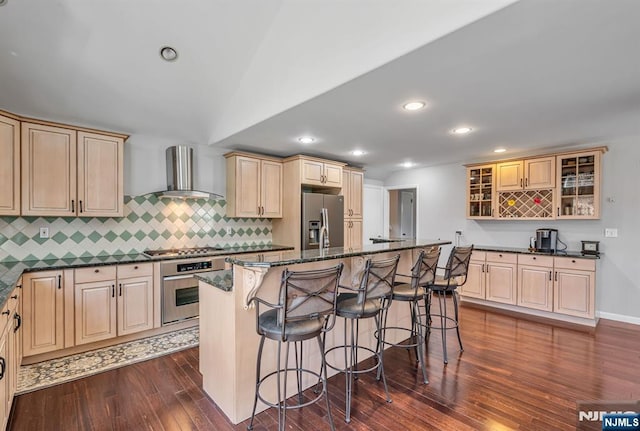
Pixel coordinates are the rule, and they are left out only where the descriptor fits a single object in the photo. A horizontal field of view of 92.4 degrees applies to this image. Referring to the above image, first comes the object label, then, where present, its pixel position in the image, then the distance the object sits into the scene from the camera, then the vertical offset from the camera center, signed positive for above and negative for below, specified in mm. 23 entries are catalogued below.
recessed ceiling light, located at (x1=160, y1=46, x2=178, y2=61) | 2768 +1465
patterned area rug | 2549 -1389
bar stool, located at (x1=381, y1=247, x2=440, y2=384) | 2527 -638
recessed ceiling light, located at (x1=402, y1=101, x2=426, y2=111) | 2623 +951
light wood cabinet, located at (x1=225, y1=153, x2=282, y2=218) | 4246 +397
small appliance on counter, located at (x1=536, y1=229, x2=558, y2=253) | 4414 -364
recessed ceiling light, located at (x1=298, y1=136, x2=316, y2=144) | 3687 +921
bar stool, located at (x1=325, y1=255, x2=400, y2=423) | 2105 -576
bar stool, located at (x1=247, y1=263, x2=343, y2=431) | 1704 -546
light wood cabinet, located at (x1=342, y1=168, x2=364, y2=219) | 5242 +397
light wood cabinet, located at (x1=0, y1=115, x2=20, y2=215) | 2703 +420
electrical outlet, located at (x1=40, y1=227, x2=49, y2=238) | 3191 -199
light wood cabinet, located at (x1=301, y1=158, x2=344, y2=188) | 4504 +629
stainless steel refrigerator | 4430 -74
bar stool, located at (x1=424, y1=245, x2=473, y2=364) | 2979 -587
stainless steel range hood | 3783 +520
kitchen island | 1996 -791
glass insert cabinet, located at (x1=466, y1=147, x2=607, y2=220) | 4074 +314
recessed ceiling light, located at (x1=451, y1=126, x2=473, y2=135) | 3367 +949
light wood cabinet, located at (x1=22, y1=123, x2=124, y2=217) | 2920 +413
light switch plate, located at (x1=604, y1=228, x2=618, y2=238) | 4082 -239
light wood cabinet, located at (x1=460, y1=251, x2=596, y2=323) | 3877 -956
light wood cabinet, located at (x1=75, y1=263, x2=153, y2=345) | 2964 -896
